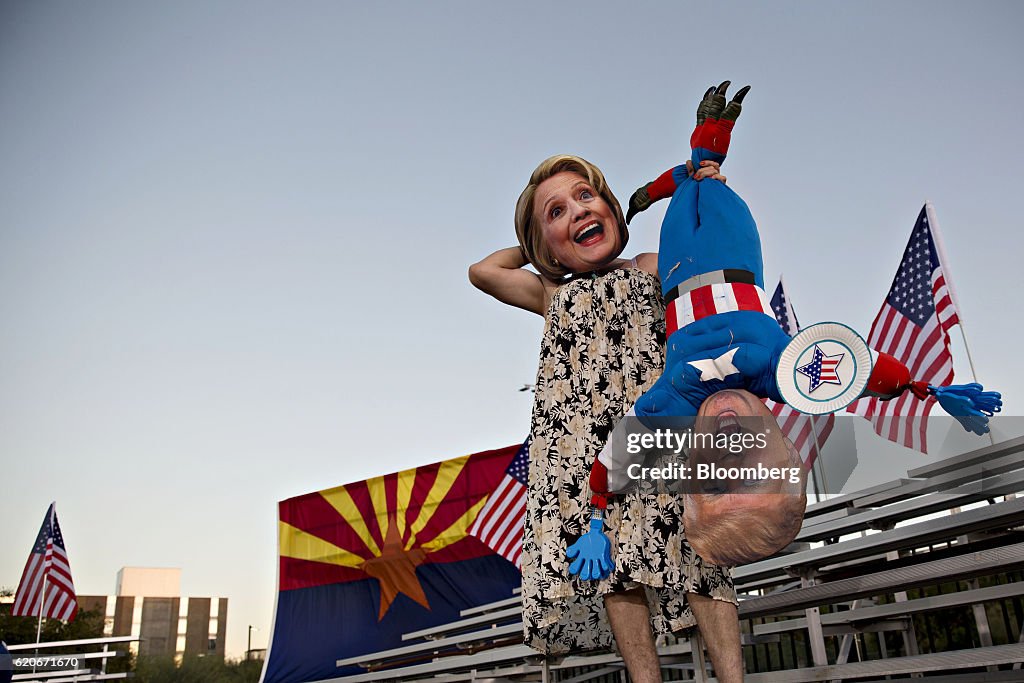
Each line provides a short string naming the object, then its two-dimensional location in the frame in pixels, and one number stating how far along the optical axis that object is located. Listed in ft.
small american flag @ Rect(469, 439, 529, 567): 24.66
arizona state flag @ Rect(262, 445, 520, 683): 28.19
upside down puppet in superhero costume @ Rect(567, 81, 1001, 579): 6.85
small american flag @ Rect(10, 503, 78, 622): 32.55
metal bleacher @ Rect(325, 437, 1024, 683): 8.92
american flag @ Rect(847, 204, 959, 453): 15.94
